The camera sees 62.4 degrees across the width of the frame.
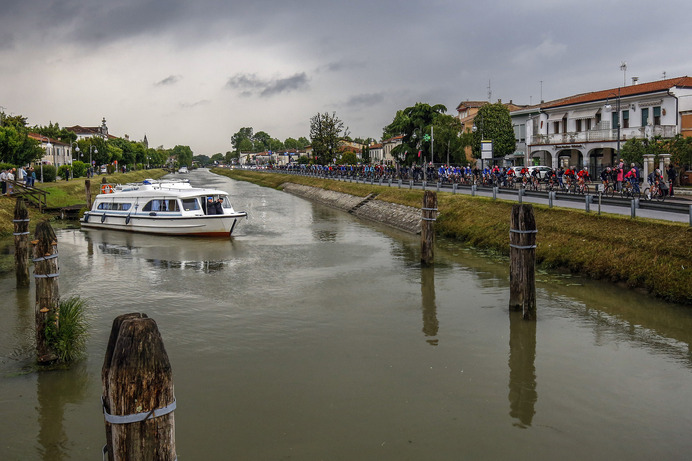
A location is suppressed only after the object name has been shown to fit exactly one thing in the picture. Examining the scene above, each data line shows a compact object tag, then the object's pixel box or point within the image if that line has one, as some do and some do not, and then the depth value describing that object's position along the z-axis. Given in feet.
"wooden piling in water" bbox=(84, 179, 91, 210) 139.64
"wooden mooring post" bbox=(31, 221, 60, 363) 38.42
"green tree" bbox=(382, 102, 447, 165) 253.03
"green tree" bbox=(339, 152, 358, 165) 382.83
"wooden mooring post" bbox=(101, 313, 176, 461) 15.93
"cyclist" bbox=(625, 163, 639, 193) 93.23
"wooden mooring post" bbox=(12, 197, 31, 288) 62.13
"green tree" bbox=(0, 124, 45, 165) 176.68
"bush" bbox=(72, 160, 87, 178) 227.61
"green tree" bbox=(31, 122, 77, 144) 373.20
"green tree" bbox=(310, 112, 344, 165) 334.03
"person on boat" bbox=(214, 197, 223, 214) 108.68
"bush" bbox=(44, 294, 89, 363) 39.19
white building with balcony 144.15
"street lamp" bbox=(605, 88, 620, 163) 134.08
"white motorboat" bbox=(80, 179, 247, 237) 105.29
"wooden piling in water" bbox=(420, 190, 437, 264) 72.49
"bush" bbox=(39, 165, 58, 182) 184.72
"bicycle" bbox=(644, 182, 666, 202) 90.79
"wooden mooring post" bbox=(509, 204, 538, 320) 47.09
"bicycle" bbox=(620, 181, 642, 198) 91.76
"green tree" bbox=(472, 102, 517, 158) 220.64
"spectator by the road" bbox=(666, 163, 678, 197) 96.63
